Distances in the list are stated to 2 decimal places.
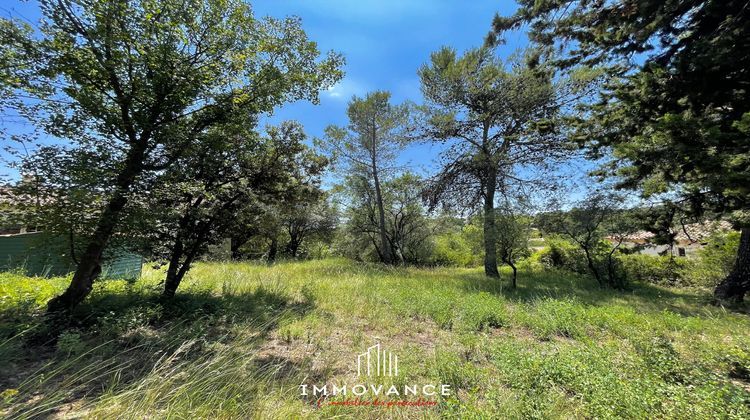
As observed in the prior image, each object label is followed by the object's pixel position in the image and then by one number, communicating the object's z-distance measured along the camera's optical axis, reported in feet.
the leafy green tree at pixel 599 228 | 30.78
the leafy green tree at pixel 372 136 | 45.91
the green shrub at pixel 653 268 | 37.09
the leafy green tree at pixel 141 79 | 12.00
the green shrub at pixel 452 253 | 64.03
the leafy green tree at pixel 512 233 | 28.37
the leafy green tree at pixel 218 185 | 15.07
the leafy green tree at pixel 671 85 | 11.19
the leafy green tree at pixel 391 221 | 52.13
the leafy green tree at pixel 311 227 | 62.85
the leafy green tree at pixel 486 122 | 32.19
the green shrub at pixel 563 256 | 41.81
